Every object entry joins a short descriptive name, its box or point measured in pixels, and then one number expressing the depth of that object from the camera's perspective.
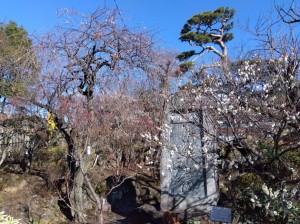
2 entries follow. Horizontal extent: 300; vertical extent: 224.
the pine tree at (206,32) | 9.81
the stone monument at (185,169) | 4.81
